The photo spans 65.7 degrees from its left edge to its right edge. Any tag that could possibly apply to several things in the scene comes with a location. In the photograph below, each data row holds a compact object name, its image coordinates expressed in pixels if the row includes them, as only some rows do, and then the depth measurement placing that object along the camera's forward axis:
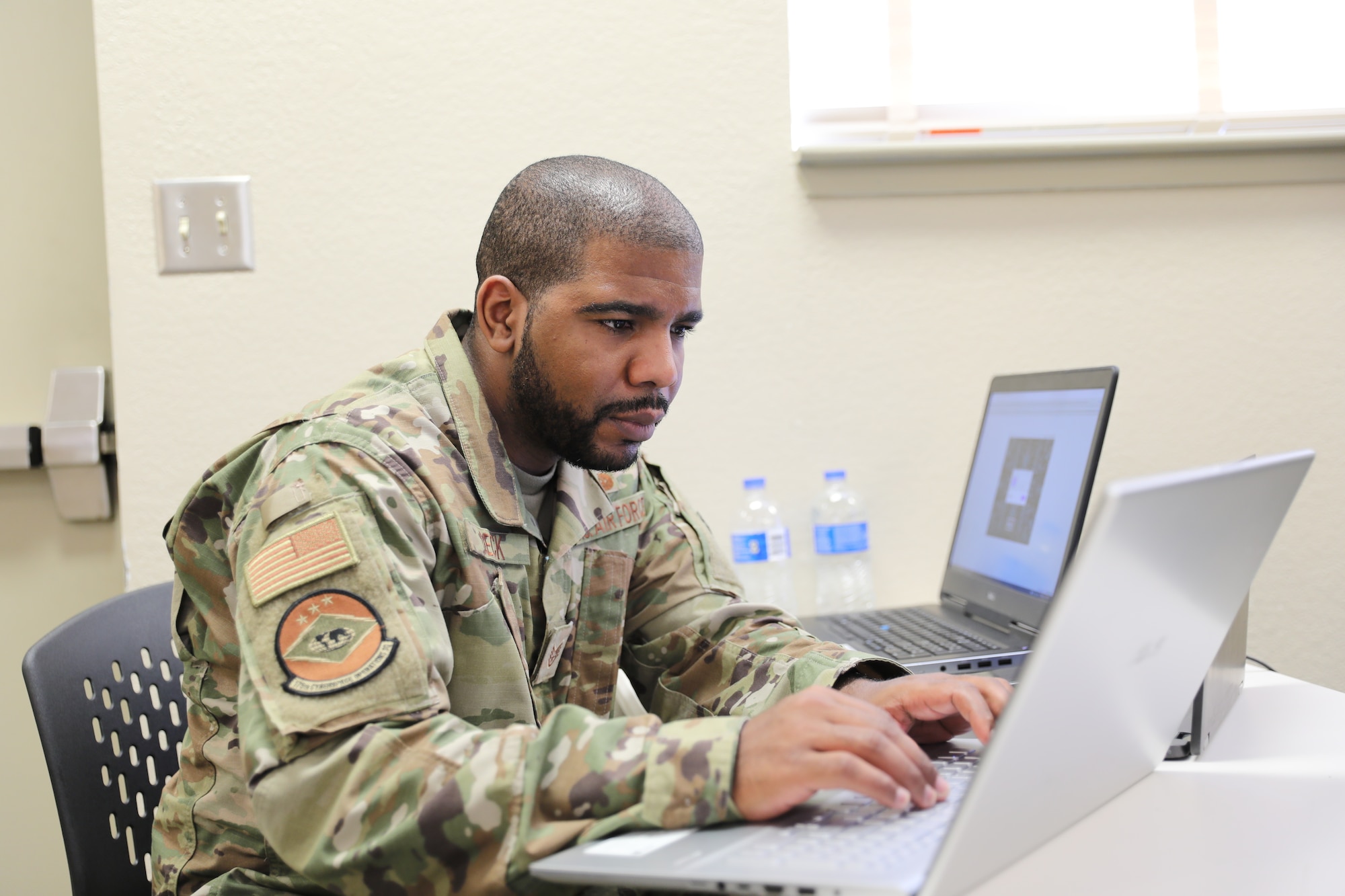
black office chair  0.98
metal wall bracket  1.71
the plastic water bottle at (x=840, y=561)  1.78
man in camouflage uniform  0.68
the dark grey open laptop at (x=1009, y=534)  1.35
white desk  0.66
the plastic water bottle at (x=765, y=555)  1.72
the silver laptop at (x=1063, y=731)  0.50
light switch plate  1.67
